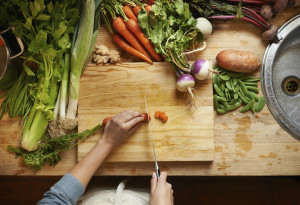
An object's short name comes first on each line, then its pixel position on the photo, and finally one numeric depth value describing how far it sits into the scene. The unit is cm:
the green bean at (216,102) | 134
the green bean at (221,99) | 134
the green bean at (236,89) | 133
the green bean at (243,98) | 134
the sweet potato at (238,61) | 128
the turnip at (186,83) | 125
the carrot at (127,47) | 136
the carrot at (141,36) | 135
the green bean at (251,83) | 135
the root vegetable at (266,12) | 133
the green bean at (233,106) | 134
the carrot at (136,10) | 136
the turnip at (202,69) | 125
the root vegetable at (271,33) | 133
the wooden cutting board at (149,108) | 129
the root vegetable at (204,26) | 129
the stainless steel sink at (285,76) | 137
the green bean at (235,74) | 134
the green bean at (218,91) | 134
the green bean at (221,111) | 134
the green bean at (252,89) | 134
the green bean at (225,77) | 133
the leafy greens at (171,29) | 127
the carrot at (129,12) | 136
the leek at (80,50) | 128
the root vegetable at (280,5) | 130
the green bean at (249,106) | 133
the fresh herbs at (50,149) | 133
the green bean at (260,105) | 134
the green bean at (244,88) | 133
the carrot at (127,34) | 136
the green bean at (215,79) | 135
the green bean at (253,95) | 134
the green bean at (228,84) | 133
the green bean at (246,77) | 135
